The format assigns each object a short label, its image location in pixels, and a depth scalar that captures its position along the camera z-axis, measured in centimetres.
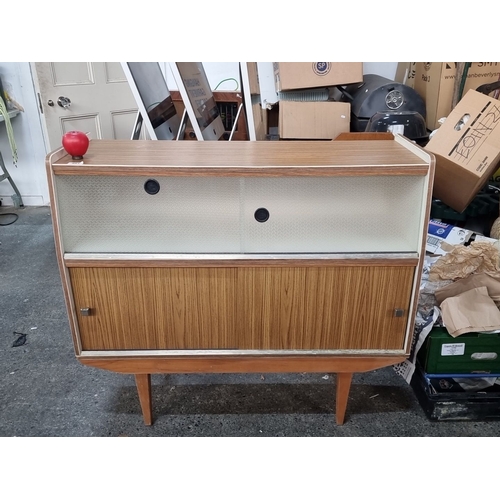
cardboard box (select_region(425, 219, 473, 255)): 203
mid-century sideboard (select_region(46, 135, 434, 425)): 126
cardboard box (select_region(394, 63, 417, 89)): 303
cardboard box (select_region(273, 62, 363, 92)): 280
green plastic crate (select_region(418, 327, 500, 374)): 157
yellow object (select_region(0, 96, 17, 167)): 328
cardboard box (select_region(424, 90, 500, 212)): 198
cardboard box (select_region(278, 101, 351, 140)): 271
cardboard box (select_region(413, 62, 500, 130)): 259
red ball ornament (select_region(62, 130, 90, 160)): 120
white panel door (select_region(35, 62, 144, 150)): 327
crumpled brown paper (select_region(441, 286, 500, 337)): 155
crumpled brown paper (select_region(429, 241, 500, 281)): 161
